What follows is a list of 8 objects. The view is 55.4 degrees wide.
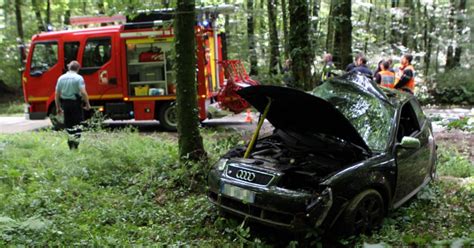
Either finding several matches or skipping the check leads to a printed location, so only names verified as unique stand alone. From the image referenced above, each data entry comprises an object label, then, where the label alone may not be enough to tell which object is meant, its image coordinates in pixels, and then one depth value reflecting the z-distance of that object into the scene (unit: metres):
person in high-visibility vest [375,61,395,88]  11.39
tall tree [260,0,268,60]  22.84
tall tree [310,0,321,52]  8.55
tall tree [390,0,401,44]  23.16
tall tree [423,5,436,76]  22.56
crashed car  4.46
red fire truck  11.91
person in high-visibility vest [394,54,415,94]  10.99
